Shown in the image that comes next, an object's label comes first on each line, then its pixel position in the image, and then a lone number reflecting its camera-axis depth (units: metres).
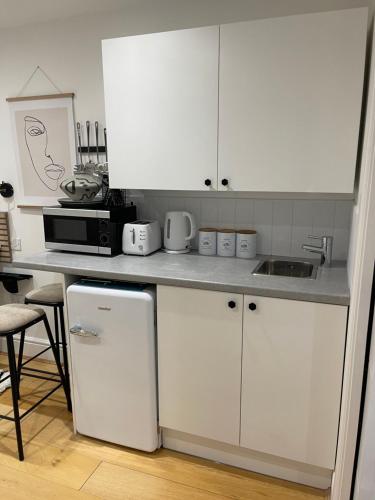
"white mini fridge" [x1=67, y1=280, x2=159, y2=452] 1.92
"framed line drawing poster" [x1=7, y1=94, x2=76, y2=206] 2.64
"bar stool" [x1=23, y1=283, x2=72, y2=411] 2.34
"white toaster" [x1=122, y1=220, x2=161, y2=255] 2.21
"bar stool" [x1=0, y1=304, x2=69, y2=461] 1.97
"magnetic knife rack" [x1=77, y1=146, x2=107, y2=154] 2.59
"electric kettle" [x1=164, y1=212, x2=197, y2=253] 2.30
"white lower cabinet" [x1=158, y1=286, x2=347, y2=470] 1.67
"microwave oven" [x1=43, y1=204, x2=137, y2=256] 2.18
